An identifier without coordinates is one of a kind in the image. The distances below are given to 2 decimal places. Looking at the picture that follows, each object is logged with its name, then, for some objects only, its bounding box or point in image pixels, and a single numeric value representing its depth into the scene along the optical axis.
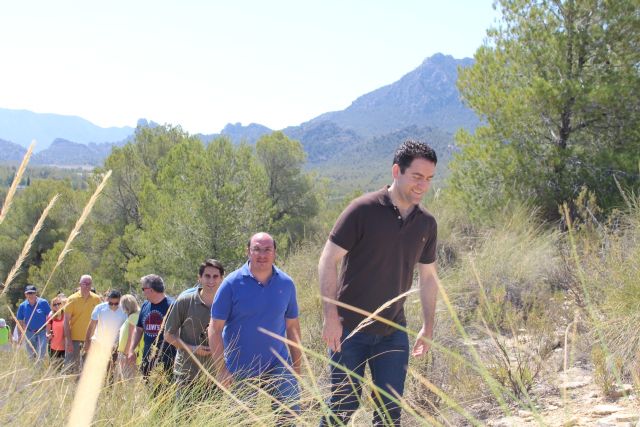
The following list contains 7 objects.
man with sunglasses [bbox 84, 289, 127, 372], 5.54
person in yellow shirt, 7.21
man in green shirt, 4.25
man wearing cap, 8.20
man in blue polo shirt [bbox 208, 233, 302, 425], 3.62
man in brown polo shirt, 3.25
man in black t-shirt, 5.35
